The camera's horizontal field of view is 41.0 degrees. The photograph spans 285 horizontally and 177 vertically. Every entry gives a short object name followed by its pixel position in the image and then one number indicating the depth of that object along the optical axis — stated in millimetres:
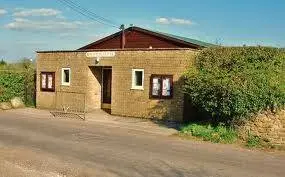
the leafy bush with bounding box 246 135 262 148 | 11996
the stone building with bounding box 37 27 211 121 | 16380
